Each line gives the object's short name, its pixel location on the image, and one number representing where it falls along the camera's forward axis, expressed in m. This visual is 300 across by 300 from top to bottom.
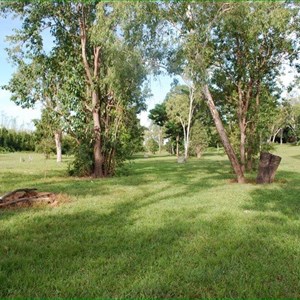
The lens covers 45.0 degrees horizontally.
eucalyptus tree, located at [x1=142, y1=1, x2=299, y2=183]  14.07
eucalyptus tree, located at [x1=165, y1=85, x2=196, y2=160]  51.25
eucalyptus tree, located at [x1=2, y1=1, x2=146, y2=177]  18.74
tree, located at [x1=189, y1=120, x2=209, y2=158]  54.50
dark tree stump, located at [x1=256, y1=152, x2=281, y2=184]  15.34
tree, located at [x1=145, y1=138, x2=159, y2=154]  70.44
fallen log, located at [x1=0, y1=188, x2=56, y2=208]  9.12
